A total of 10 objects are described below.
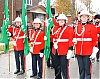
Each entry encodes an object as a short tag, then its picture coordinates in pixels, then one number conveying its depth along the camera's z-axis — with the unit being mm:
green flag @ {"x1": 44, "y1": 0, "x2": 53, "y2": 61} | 6762
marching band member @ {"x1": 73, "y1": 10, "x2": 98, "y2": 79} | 6195
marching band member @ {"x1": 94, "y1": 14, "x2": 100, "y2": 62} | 9909
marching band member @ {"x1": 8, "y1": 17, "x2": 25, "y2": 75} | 8297
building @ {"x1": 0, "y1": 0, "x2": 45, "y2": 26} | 29731
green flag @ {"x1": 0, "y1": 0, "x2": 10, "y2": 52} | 8445
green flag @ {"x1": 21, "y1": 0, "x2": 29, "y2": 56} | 7684
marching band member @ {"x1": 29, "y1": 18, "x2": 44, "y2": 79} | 7711
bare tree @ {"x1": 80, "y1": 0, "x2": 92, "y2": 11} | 48156
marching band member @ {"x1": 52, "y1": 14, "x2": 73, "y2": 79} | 6461
